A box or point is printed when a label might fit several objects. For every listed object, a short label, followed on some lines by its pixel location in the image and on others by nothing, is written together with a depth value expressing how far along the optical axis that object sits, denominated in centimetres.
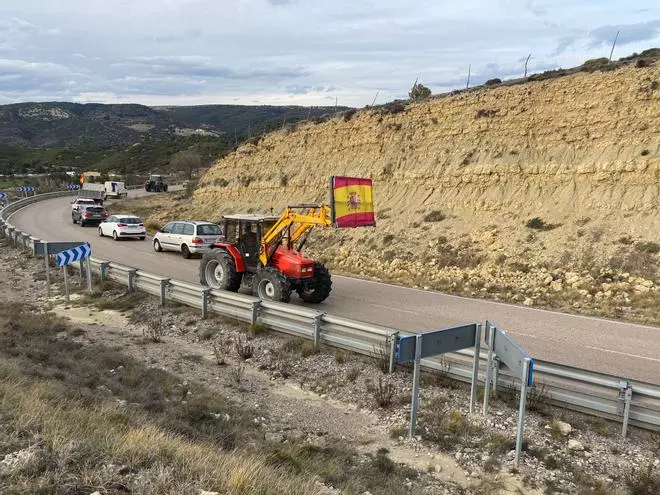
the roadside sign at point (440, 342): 662
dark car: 3372
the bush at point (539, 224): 1886
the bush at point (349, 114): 3098
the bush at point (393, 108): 2838
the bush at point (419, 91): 3788
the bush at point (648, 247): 1579
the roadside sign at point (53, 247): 1589
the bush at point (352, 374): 889
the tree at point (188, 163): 8317
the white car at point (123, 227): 2750
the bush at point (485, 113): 2373
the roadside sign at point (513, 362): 614
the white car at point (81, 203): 3625
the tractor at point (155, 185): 6419
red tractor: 1202
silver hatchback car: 2200
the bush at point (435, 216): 2240
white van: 5417
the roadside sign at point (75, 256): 1508
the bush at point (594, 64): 2177
